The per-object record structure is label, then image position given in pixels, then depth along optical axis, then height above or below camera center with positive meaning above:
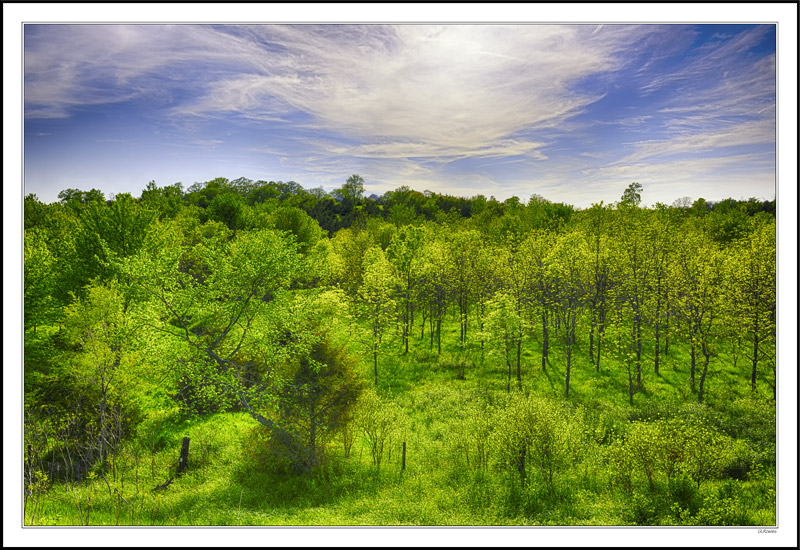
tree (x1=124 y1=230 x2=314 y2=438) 16.34 -1.65
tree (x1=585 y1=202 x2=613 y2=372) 33.78 -0.66
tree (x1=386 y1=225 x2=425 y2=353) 40.88 +1.00
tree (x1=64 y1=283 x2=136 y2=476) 17.91 -3.82
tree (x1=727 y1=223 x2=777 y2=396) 22.27 -1.11
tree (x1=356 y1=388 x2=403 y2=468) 19.06 -7.97
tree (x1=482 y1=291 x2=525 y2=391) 29.69 -4.31
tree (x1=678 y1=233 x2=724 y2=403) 26.09 -1.72
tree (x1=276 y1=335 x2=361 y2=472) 17.59 -6.28
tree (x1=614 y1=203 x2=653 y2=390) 31.97 +0.90
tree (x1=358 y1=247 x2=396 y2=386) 33.78 -2.50
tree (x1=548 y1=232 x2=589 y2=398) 31.88 +0.26
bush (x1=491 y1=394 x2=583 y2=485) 17.11 -7.85
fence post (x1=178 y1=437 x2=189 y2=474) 18.34 -9.18
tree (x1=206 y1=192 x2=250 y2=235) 68.00 +11.85
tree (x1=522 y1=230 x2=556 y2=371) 32.88 -0.20
